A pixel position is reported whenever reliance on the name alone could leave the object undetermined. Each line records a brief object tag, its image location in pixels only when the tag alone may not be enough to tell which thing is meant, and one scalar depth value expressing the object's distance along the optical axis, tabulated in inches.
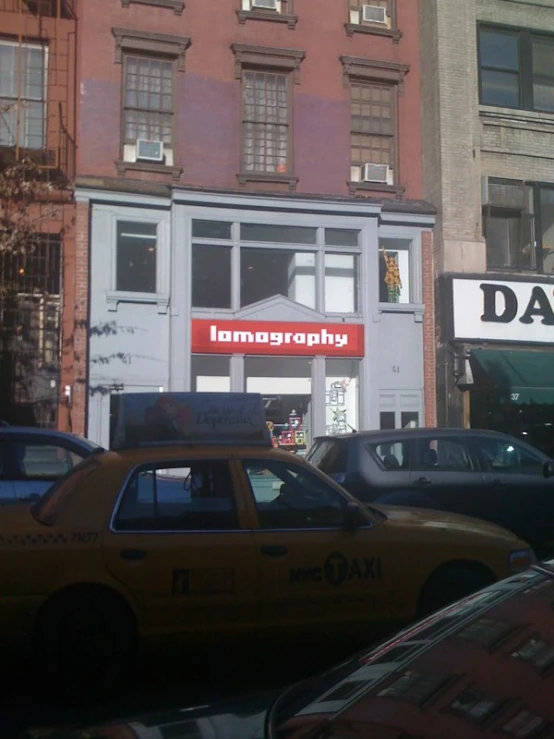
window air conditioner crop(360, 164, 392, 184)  734.5
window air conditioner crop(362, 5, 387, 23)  750.5
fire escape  654.5
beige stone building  716.7
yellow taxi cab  213.3
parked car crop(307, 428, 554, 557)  383.9
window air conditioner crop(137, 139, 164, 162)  689.6
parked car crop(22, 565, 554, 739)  80.0
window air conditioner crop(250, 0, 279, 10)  726.5
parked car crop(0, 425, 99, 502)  351.9
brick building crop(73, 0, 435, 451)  676.7
